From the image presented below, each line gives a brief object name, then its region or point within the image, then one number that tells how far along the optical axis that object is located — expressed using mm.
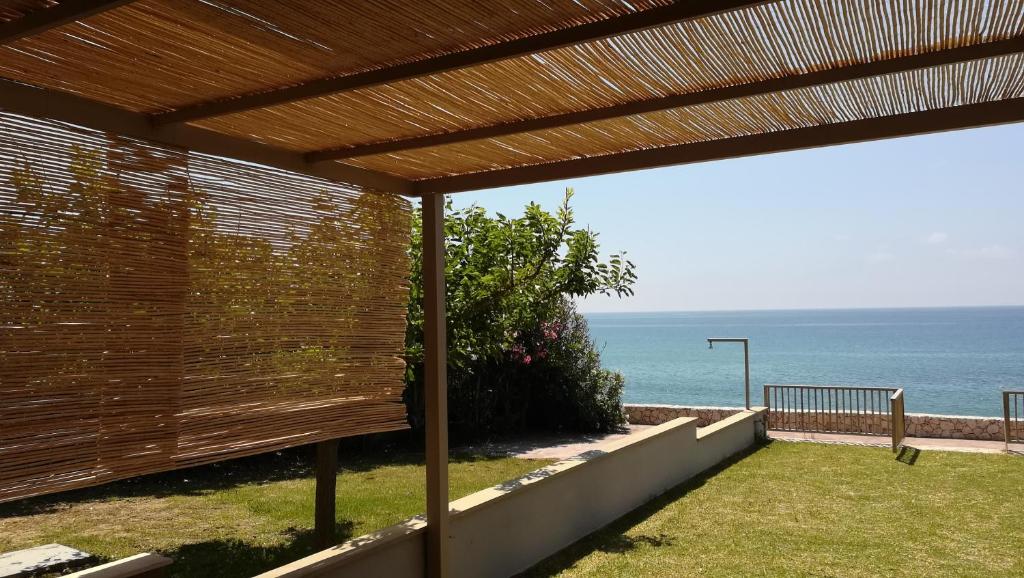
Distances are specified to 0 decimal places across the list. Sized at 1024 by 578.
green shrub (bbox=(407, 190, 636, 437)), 7945
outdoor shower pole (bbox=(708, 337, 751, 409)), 10828
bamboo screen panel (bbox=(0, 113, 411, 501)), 2543
